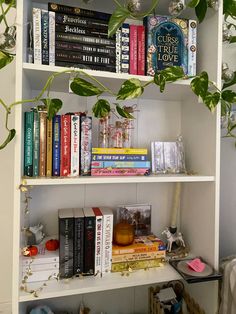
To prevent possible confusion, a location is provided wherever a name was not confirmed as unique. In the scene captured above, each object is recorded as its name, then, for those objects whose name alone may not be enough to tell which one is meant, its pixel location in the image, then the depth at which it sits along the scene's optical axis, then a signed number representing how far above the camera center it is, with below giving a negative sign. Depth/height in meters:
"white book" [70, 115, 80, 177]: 0.90 +0.04
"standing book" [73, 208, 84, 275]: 0.92 -0.33
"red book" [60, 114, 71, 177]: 0.89 +0.04
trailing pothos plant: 0.80 +0.25
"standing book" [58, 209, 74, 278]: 0.90 -0.33
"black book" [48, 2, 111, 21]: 0.88 +0.52
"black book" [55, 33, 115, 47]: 0.88 +0.42
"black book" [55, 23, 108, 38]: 0.88 +0.45
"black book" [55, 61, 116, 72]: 0.87 +0.33
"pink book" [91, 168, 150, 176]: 0.92 -0.06
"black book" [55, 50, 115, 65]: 0.88 +0.36
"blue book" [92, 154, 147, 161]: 0.93 +0.00
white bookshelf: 0.81 -0.13
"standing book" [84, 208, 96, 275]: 0.92 -0.33
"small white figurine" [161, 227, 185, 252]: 1.10 -0.36
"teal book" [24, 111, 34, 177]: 0.85 +0.04
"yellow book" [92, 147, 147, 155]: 0.93 +0.02
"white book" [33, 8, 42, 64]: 0.85 +0.41
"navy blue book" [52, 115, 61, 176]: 0.89 +0.03
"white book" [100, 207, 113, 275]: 0.94 -0.33
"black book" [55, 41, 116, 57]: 0.88 +0.39
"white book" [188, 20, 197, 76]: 0.99 +0.45
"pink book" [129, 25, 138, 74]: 0.95 +0.41
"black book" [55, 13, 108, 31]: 0.88 +0.49
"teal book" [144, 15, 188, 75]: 0.96 +0.45
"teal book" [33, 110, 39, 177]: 0.86 +0.03
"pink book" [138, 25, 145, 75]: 0.96 +0.41
